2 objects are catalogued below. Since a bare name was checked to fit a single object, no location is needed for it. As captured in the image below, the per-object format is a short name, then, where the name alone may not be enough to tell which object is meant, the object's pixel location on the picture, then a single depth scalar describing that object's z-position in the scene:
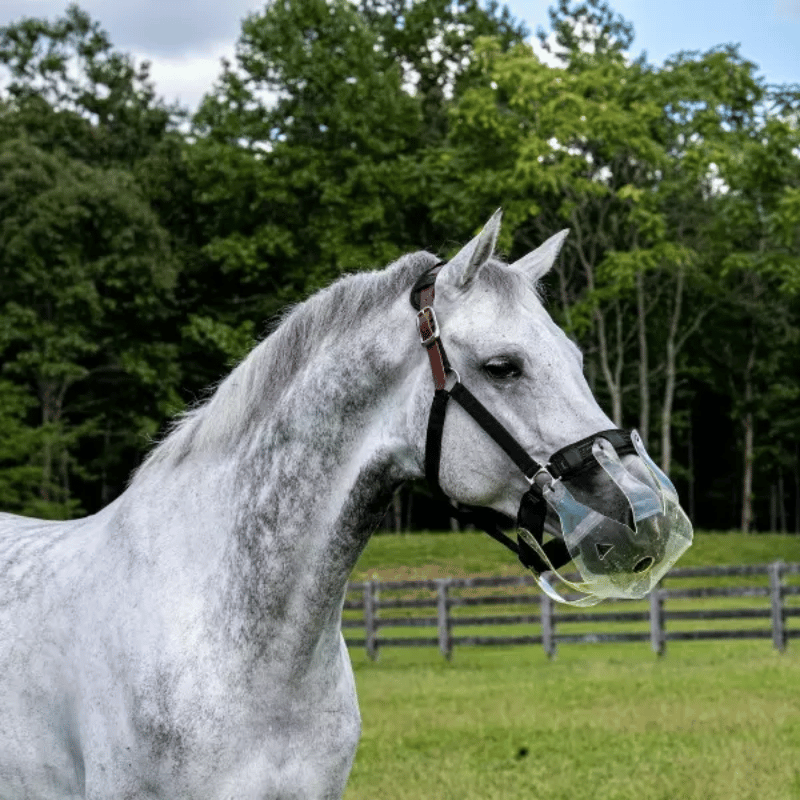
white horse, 3.32
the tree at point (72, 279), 34.19
